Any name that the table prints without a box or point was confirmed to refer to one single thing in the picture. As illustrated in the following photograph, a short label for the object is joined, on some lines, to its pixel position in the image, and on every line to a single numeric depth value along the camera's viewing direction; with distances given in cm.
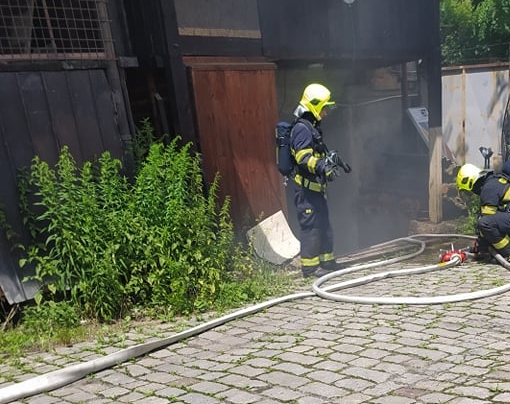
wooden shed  546
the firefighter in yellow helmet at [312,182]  633
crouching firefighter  636
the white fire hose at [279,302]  370
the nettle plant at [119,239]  496
